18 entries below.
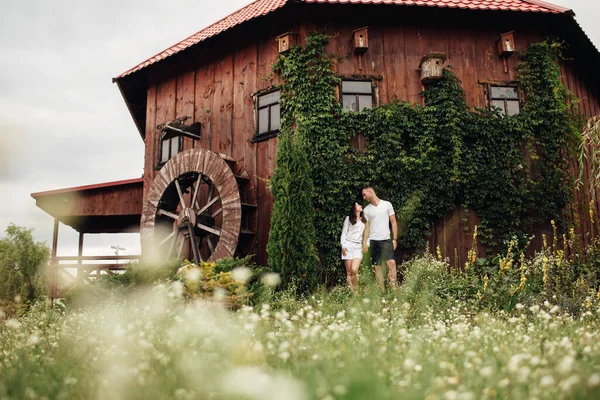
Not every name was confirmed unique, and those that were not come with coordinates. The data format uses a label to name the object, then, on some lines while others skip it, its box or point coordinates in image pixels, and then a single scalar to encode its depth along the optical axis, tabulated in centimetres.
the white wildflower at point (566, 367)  227
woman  886
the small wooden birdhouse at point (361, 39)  1074
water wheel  1057
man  863
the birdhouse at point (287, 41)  1092
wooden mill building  1082
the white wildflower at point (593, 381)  218
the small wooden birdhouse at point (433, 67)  1063
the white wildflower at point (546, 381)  204
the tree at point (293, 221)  880
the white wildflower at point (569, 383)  214
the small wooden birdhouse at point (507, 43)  1106
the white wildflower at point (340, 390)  206
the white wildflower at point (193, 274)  639
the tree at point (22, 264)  2023
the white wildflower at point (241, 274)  653
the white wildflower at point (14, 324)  383
